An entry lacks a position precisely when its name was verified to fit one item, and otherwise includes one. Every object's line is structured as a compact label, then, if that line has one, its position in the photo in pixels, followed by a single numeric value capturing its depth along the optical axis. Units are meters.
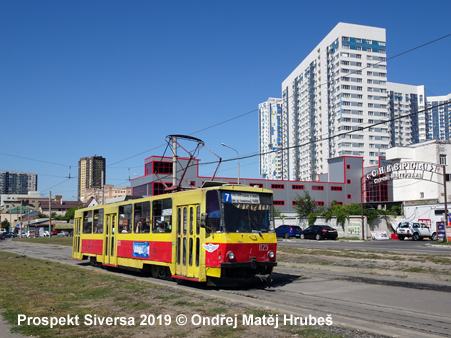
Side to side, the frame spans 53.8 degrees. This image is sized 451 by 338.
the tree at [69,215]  128.52
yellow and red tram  12.58
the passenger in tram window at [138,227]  16.90
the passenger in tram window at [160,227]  15.21
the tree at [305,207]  66.00
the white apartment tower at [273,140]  178.62
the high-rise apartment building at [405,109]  143.00
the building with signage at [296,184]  75.81
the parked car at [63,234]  90.84
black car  43.62
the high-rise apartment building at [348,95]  114.81
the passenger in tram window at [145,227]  16.30
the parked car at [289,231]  48.10
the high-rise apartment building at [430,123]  176.00
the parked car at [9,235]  110.19
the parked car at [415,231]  42.31
